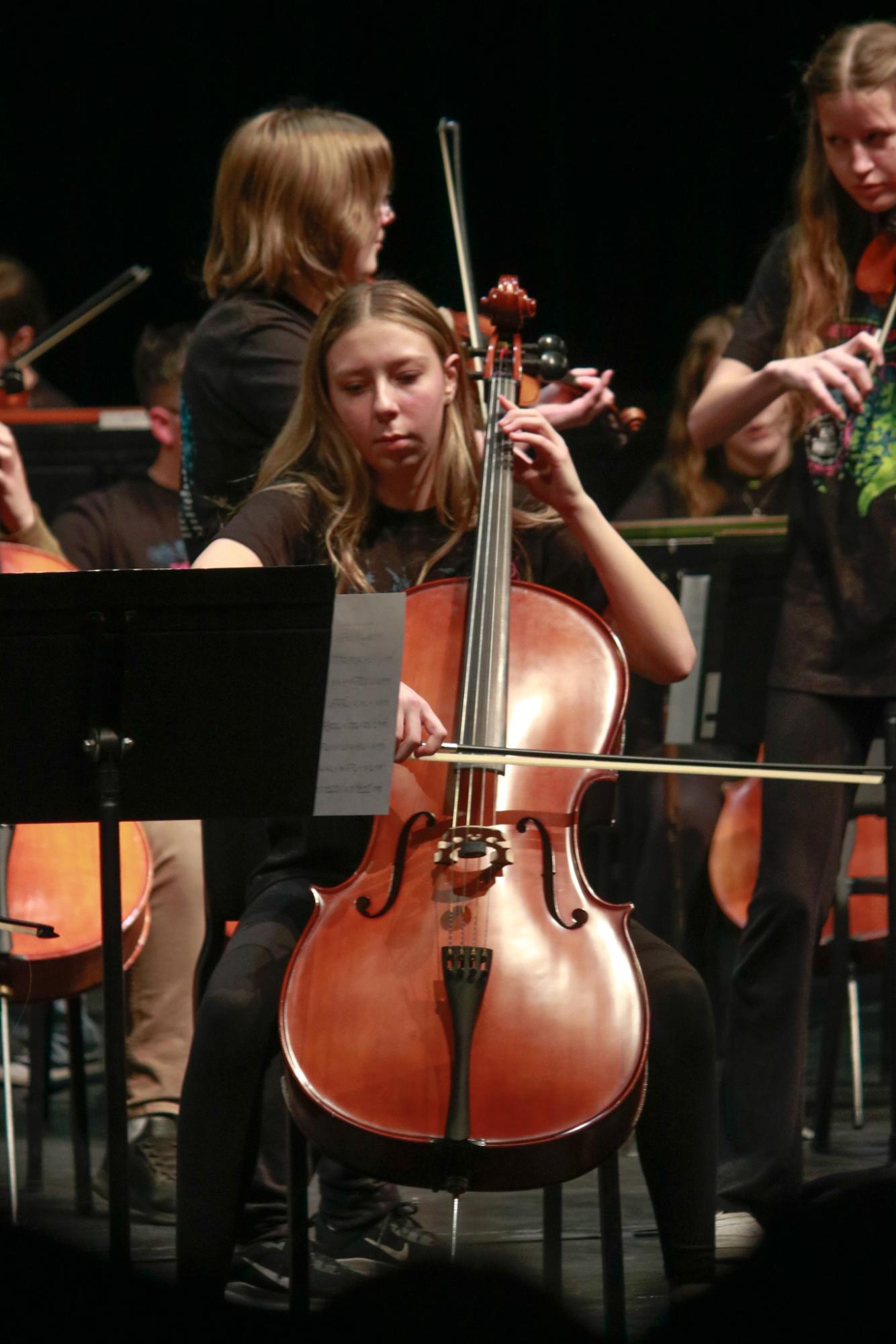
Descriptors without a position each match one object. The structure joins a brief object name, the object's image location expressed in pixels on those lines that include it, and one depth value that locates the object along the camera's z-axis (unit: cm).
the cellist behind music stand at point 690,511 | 1283
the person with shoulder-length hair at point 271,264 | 1190
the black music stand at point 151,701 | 1089
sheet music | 1095
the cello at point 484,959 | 1082
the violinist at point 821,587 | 1165
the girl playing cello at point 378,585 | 1106
